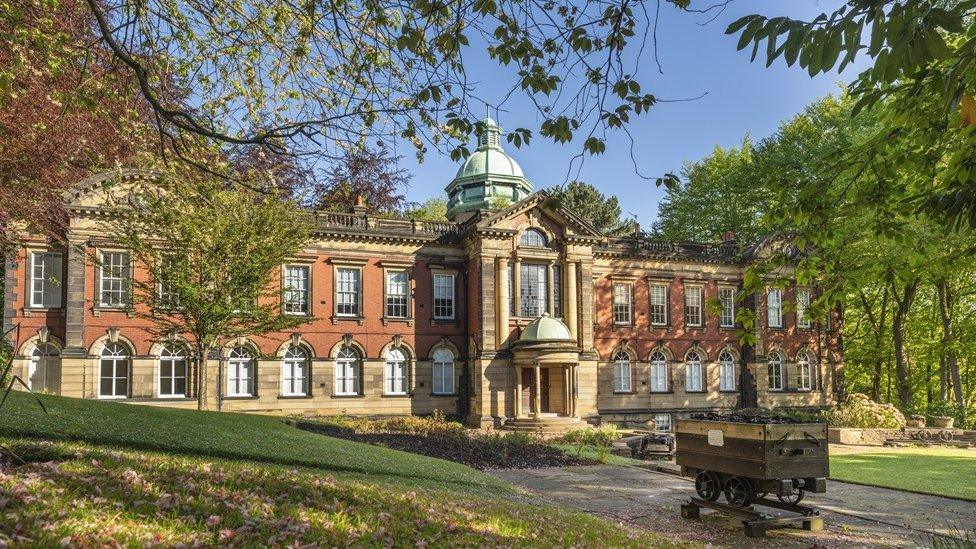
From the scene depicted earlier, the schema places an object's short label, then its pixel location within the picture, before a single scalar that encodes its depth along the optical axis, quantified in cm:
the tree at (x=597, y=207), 6278
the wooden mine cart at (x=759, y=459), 1087
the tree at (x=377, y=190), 3839
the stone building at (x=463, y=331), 2788
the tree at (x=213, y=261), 2228
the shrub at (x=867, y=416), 2892
